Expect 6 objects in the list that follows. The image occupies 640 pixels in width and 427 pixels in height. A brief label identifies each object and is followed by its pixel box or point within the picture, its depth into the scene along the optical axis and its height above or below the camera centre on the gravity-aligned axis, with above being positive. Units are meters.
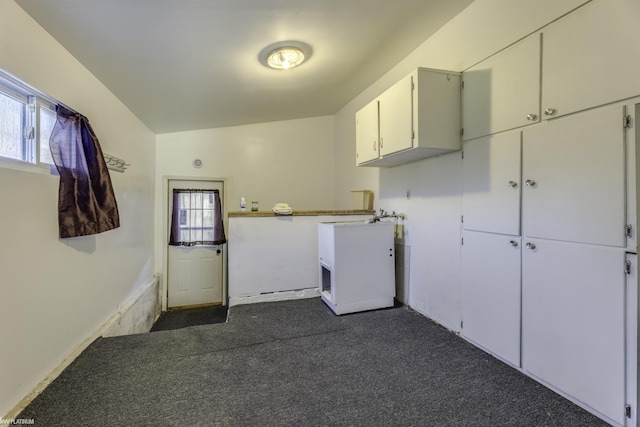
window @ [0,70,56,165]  1.60 +0.54
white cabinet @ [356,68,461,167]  2.27 +0.81
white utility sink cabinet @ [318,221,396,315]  2.95 -0.59
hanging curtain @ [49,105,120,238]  1.96 +0.25
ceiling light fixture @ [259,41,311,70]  2.43 +1.40
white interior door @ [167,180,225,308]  4.66 -1.03
